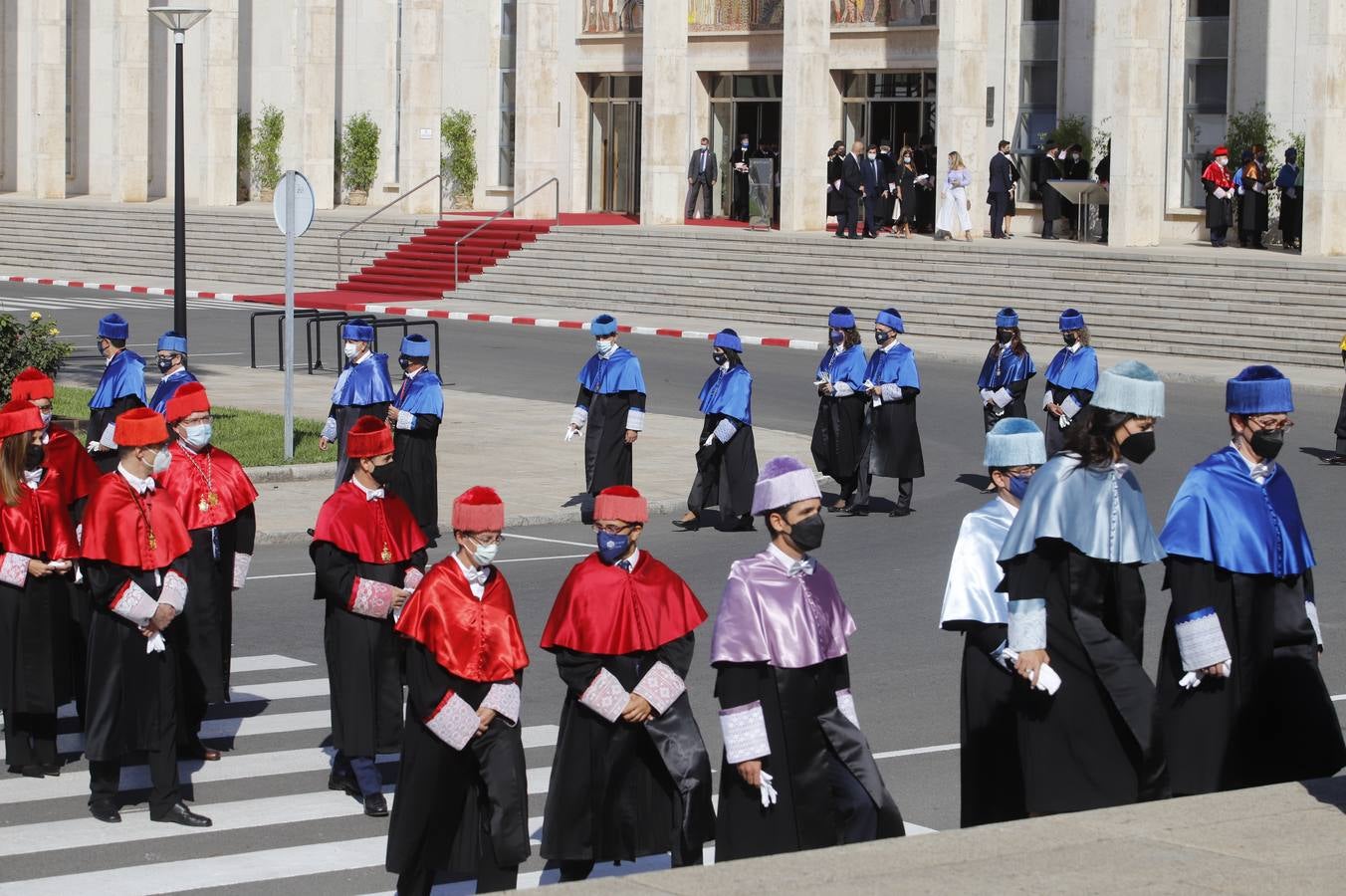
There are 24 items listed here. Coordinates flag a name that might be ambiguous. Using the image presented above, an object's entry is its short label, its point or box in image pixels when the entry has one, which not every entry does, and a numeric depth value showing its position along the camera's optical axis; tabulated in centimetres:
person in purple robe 764
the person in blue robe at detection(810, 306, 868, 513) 1945
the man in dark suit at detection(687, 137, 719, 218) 4581
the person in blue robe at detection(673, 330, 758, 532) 1848
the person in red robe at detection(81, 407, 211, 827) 986
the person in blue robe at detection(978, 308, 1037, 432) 1967
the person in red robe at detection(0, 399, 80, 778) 1079
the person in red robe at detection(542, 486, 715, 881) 823
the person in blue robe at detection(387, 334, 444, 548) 1631
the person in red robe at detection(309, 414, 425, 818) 991
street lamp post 2436
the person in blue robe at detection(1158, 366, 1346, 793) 839
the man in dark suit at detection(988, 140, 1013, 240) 4044
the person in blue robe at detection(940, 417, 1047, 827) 815
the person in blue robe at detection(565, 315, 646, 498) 1836
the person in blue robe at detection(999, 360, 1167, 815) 783
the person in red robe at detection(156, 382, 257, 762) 1105
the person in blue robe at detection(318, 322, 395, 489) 1653
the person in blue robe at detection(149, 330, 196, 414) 1523
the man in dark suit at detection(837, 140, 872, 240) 3975
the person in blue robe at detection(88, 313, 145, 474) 1584
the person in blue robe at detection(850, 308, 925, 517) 1931
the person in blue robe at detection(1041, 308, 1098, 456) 1895
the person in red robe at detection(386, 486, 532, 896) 822
